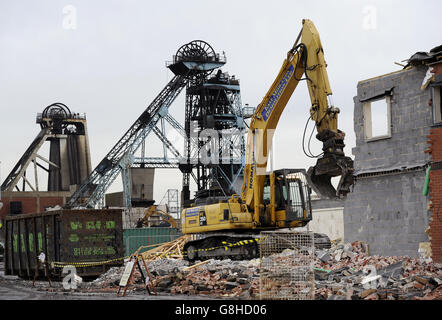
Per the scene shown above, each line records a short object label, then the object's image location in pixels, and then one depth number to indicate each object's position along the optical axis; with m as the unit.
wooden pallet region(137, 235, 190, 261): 33.66
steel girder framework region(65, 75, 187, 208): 68.31
